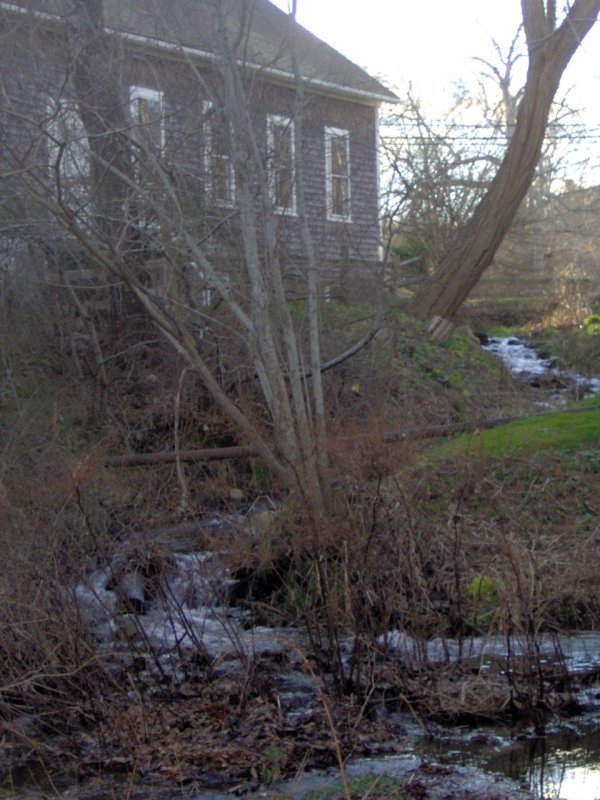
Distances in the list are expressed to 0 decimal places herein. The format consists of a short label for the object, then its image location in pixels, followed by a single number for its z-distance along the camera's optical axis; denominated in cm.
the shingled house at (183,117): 1141
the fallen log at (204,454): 1227
